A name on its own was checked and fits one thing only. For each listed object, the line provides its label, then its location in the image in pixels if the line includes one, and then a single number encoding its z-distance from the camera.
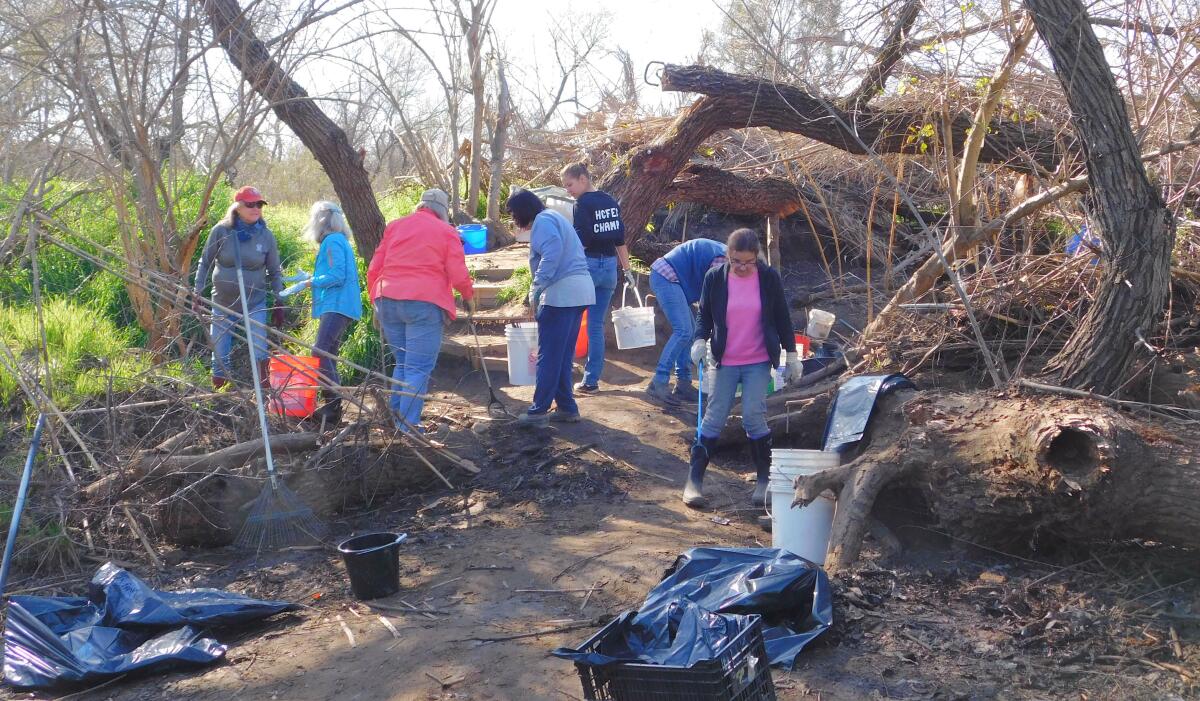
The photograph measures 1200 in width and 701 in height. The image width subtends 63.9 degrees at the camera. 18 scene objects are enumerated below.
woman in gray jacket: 7.43
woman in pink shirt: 5.57
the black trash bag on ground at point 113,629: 3.76
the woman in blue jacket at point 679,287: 7.56
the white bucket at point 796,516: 4.98
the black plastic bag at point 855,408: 5.40
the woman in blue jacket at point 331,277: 7.14
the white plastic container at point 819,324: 8.46
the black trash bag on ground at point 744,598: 3.32
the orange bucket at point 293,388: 6.17
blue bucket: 11.00
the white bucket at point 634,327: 8.25
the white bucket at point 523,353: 7.80
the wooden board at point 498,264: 10.63
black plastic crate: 2.82
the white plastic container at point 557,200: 9.91
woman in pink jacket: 6.59
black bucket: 4.46
